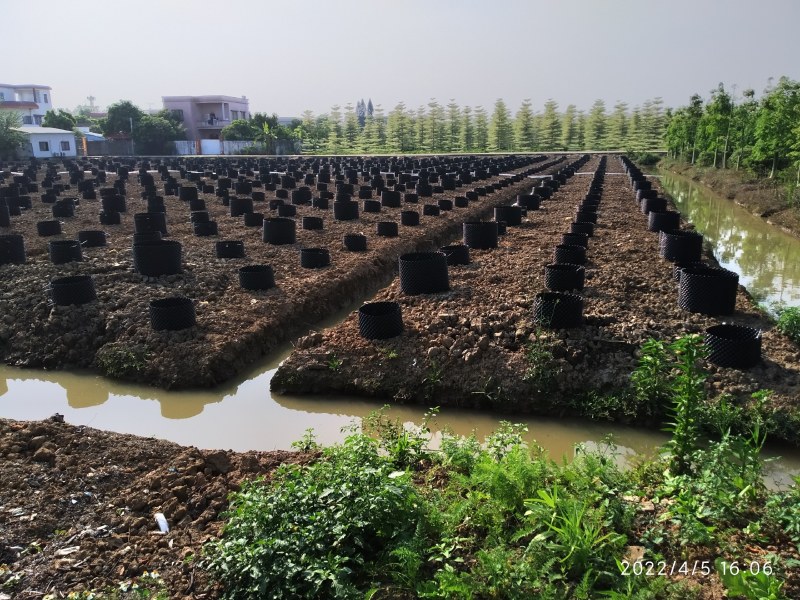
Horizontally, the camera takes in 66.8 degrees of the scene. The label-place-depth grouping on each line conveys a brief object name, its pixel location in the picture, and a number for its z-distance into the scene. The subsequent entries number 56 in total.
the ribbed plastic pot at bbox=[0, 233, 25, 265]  11.17
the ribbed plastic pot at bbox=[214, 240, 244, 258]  11.62
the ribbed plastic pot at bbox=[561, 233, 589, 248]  11.95
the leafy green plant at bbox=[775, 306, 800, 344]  7.17
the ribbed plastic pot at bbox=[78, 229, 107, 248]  12.57
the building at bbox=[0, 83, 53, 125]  70.25
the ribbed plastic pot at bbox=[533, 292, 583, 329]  7.30
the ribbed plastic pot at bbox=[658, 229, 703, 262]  10.78
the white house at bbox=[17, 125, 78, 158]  51.69
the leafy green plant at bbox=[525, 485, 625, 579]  3.51
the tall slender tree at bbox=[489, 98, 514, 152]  71.88
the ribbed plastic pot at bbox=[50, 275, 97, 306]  8.75
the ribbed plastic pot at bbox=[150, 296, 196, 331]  8.00
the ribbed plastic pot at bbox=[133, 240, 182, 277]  10.12
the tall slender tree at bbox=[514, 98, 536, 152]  72.19
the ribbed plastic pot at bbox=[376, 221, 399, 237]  14.03
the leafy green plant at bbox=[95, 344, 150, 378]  7.55
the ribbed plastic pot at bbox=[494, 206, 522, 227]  15.62
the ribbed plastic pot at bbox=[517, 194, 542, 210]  18.25
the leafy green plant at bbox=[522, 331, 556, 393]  6.61
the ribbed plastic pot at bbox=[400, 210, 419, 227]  15.44
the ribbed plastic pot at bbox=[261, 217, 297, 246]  13.12
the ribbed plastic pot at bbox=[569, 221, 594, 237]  13.49
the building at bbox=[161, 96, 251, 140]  74.06
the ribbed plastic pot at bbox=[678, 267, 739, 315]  7.66
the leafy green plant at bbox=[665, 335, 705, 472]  4.33
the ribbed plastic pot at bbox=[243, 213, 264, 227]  15.12
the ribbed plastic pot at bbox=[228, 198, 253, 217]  17.11
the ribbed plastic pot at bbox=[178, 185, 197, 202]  20.42
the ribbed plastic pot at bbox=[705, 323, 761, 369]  6.33
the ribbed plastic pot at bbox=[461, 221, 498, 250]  12.56
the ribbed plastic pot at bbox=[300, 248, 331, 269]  11.13
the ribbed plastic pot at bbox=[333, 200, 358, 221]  16.31
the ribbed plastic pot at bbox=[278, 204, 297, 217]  16.80
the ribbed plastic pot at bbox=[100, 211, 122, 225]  15.77
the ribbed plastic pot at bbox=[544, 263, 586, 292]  8.94
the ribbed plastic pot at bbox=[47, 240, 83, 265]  10.99
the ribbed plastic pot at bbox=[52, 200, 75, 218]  17.06
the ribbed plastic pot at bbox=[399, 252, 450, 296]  8.95
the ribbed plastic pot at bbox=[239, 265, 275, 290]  9.70
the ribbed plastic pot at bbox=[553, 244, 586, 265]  10.61
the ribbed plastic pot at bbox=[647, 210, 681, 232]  13.87
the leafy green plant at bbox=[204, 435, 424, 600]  3.34
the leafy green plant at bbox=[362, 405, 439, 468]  4.98
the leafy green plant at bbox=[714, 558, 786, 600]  3.03
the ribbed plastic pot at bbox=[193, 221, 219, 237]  13.95
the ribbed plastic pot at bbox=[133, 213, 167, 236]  14.34
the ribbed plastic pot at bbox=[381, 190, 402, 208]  18.94
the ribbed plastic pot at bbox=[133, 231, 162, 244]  11.97
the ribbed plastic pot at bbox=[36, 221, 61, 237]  14.09
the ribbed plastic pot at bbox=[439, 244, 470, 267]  10.87
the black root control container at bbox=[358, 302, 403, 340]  7.53
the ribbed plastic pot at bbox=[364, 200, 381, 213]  17.70
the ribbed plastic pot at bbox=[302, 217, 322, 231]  14.70
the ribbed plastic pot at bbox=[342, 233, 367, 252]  12.58
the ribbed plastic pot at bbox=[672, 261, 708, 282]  9.31
